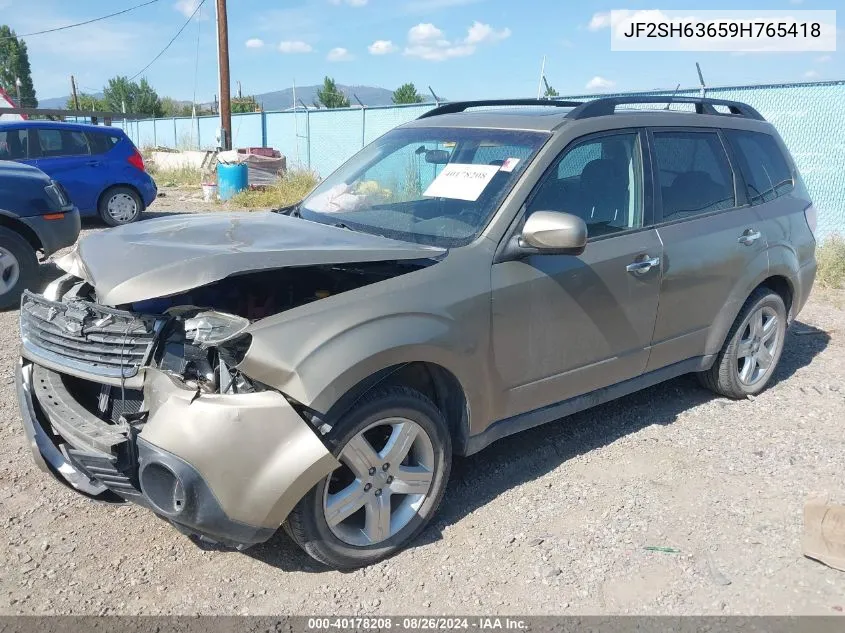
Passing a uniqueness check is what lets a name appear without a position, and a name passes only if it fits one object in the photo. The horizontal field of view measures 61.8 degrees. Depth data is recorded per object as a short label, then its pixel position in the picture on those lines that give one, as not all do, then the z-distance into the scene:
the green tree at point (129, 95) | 69.75
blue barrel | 15.38
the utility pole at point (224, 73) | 19.22
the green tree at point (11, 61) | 76.44
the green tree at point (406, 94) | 62.25
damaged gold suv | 2.57
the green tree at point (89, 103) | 71.43
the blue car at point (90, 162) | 10.64
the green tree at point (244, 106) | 44.96
